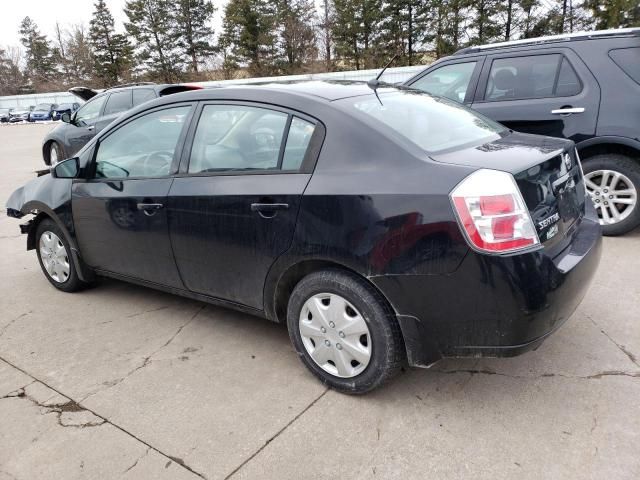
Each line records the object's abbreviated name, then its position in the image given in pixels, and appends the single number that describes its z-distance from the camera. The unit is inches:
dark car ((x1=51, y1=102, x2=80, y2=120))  1266.0
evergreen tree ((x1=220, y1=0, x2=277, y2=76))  1676.9
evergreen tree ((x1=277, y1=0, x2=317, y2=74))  1625.2
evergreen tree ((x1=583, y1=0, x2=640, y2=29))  901.2
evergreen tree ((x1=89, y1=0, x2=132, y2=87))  2162.9
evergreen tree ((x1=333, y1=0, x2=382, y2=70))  1488.8
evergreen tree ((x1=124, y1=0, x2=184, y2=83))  1977.1
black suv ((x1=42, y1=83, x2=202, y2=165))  395.1
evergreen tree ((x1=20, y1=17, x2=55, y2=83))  2461.9
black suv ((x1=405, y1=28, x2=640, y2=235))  180.1
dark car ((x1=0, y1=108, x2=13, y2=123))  1517.2
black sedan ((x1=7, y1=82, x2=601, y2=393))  87.1
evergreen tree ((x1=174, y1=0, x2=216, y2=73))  1953.7
